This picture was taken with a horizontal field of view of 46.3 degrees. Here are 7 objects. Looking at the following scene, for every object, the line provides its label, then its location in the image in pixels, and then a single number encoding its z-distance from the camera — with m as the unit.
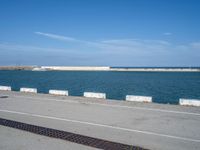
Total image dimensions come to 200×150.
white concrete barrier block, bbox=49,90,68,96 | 19.53
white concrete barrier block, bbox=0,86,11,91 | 24.23
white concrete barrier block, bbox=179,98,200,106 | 14.00
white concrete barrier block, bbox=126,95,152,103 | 15.69
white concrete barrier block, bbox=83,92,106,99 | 17.81
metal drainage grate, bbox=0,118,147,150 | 6.79
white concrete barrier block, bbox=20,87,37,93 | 21.93
